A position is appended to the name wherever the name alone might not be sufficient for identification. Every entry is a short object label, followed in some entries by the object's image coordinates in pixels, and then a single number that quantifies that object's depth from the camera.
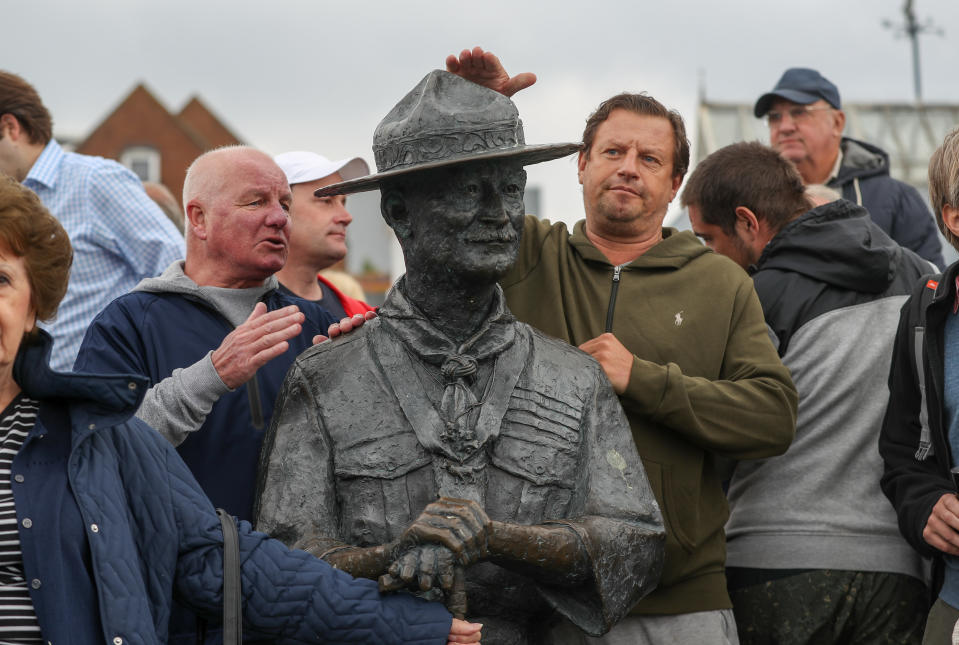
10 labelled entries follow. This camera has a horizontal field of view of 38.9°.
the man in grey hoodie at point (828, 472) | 4.73
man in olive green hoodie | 4.18
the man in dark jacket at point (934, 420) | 4.24
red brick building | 36.72
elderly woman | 3.01
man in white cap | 5.81
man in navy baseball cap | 6.21
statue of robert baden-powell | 3.47
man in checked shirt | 6.03
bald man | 3.97
